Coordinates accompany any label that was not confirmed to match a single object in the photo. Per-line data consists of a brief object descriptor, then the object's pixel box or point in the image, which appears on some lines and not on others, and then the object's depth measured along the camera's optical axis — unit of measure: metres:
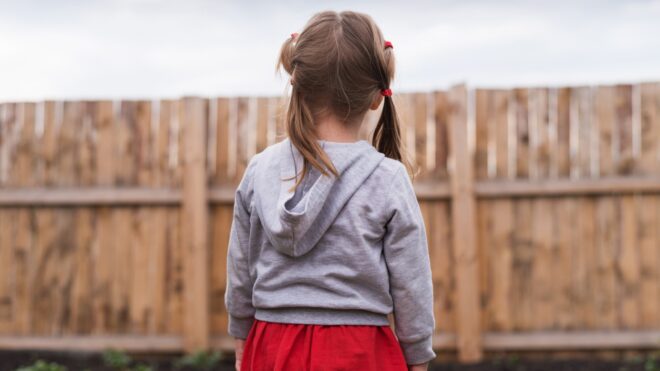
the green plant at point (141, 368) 5.60
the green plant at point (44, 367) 5.47
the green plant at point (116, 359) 5.95
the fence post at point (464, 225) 5.87
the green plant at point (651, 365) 5.66
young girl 2.02
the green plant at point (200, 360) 5.82
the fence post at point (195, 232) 5.96
